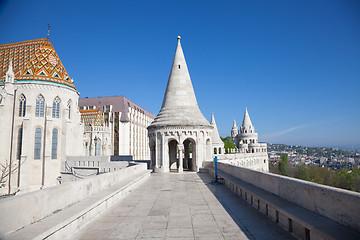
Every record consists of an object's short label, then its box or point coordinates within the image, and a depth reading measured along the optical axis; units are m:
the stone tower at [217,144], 43.41
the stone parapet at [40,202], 3.56
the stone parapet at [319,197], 3.67
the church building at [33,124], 28.80
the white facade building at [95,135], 41.59
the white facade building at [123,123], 57.41
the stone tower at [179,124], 18.88
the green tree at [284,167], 82.62
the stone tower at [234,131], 90.71
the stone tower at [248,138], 67.50
